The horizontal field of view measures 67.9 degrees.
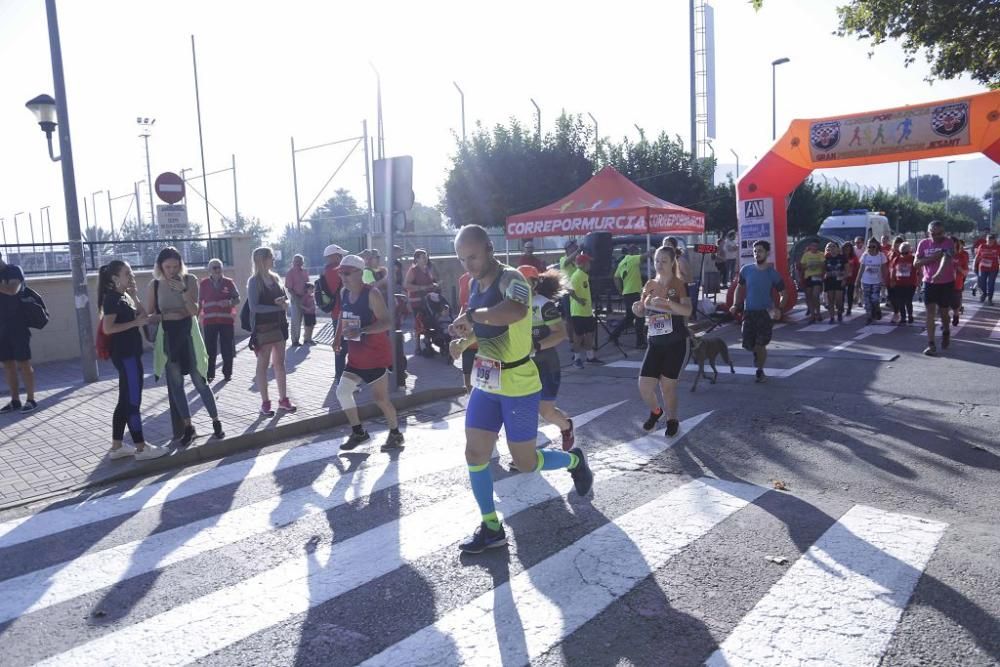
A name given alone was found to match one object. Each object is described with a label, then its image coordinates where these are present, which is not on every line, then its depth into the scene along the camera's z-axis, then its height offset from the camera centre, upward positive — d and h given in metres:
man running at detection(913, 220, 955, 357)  10.66 -0.70
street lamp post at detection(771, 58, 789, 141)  37.38 +6.55
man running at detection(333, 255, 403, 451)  6.54 -0.73
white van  25.98 +0.18
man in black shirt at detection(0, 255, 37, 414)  8.54 -0.77
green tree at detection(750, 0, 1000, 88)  13.38 +3.70
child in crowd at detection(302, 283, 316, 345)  14.01 -0.99
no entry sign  14.23 +1.48
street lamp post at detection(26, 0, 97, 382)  10.12 +0.70
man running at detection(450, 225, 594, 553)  4.24 -0.75
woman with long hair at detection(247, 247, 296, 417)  8.02 -0.68
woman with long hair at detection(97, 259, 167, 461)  6.12 -0.60
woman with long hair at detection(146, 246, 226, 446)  6.50 -0.59
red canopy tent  15.09 +0.59
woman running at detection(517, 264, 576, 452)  5.54 -0.64
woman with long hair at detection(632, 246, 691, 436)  6.67 -0.81
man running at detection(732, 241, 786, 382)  9.42 -0.87
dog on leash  9.15 -1.37
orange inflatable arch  13.05 +1.61
